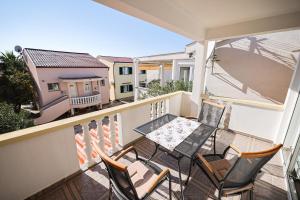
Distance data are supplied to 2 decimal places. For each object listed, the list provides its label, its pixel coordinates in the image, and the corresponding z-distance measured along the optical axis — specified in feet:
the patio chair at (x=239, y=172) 3.48
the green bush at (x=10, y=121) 11.93
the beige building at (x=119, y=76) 45.75
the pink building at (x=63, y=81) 29.78
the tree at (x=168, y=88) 17.26
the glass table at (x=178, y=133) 5.51
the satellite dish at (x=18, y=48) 33.63
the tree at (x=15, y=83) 28.40
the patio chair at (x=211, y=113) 8.12
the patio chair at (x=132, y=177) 3.24
